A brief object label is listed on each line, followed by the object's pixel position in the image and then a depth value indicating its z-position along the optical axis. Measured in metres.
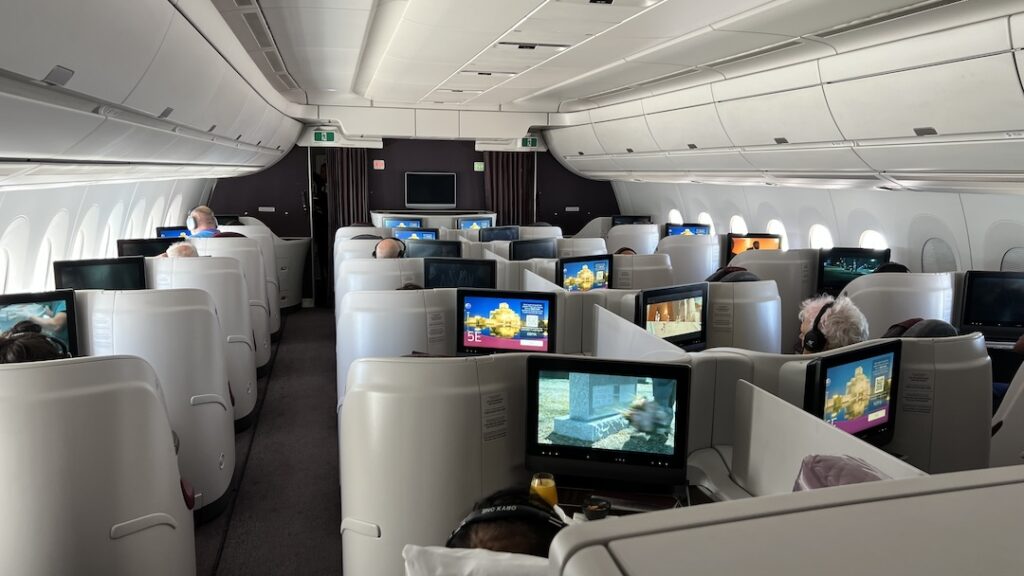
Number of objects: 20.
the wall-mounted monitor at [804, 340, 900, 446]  2.94
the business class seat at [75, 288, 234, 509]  4.81
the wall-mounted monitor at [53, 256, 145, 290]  5.73
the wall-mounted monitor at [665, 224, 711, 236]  13.57
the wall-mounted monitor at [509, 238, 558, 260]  8.80
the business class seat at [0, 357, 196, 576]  2.99
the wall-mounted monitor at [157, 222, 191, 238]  11.12
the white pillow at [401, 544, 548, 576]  1.03
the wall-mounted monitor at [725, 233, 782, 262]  10.91
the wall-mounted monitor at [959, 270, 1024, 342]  6.35
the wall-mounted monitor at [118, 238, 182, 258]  7.91
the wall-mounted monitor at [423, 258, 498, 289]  6.24
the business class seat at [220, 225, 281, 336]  10.70
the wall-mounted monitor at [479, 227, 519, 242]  11.86
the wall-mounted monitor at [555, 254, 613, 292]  6.80
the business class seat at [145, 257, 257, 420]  6.39
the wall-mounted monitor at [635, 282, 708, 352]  4.62
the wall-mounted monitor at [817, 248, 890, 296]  8.30
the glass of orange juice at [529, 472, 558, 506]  2.70
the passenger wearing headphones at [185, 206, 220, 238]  9.18
